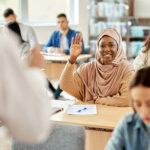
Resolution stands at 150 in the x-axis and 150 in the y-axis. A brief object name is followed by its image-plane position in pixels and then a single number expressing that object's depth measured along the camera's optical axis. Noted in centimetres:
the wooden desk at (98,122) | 210
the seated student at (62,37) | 574
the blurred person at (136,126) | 133
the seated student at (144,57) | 384
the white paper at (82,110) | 233
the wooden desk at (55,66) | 527
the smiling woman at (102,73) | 266
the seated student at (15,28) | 456
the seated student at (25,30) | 498
